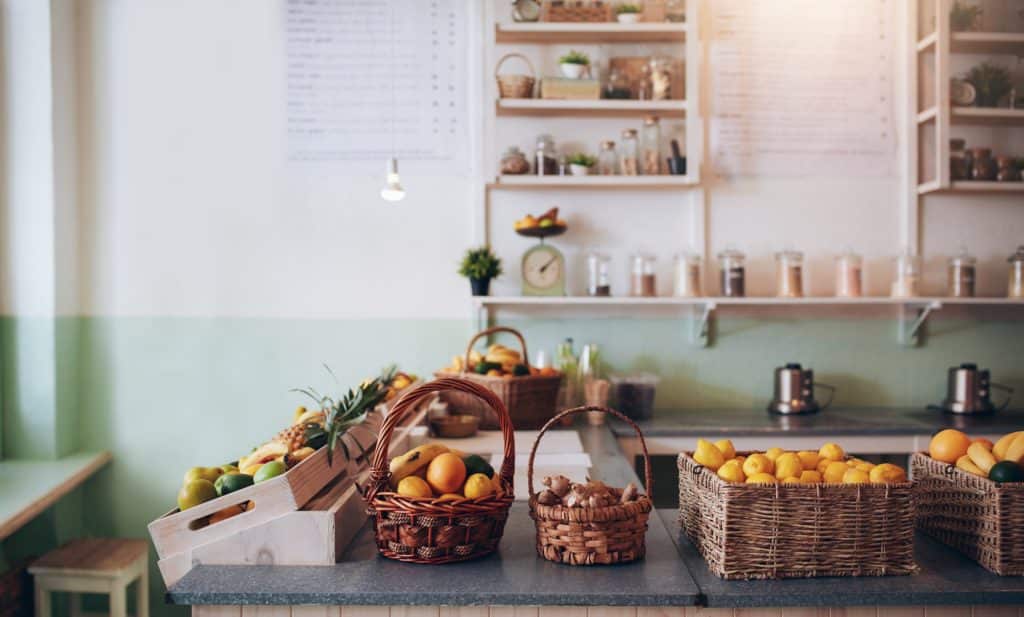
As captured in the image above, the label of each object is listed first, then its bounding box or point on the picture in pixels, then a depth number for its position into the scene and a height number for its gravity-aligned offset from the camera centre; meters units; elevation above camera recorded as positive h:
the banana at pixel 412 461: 1.66 -0.35
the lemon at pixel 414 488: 1.59 -0.39
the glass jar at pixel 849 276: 3.59 +0.05
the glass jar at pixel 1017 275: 3.57 +0.05
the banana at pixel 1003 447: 1.60 -0.32
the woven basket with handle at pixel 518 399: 3.06 -0.43
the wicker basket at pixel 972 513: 1.48 -0.45
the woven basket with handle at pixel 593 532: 1.54 -0.47
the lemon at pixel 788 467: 1.58 -0.35
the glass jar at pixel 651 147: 3.58 +0.65
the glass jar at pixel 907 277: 3.59 +0.04
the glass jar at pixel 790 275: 3.57 +0.06
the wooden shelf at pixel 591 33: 3.49 +1.15
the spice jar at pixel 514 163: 3.54 +0.57
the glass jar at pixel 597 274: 3.59 +0.07
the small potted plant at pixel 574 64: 3.52 +1.00
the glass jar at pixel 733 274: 3.57 +0.07
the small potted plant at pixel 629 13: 3.54 +1.22
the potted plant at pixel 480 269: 3.52 +0.10
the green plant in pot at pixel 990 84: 3.62 +0.91
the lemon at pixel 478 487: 1.60 -0.40
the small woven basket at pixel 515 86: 3.48 +0.90
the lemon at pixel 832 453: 1.70 -0.35
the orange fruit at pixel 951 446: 1.69 -0.34
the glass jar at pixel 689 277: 3.57 +0.05
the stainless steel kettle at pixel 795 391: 3.57 -0.46
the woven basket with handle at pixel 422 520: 1.56 -0.45
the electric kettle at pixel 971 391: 3.53 -0.46
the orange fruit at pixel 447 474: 1.62 -0.37
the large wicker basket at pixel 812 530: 1.47 -0.45
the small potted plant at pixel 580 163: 3.53 +0.56
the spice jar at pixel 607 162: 3.66 +0.59
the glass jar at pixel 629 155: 3.58 +0.61
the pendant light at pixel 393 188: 3.19 +0.42
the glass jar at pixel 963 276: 3.57 +0.05
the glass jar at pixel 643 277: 3.60 +0.06
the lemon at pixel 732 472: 1.54 -0.35
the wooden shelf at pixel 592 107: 3.48 +0.81
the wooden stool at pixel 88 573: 2.96 -1.03
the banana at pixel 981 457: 1.59 -0.35
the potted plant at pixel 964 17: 3.57 +1.20
